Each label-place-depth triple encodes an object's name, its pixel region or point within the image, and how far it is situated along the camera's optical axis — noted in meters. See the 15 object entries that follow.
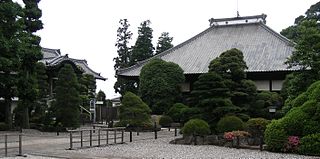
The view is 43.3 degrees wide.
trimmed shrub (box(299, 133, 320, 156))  13.87
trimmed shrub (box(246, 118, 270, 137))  18.78
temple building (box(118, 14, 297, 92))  31.92
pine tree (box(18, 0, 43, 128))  23.42
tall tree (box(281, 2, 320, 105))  17.27
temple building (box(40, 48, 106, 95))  34.06
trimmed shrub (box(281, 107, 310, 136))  14.80
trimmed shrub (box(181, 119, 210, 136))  18.55
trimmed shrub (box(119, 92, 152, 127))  26.36
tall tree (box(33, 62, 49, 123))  29.48
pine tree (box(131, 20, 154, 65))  50.38
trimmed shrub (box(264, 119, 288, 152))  14.91
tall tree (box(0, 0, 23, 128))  17.47
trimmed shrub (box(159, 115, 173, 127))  30.47
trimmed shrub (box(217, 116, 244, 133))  18.75
